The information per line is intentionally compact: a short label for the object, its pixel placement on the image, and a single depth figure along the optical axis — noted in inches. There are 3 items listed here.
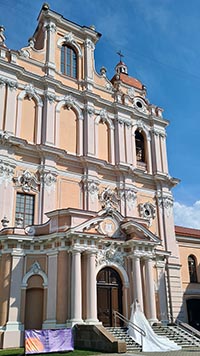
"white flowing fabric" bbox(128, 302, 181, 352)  763.6
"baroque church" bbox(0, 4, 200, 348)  832.3
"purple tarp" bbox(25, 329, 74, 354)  657.6
